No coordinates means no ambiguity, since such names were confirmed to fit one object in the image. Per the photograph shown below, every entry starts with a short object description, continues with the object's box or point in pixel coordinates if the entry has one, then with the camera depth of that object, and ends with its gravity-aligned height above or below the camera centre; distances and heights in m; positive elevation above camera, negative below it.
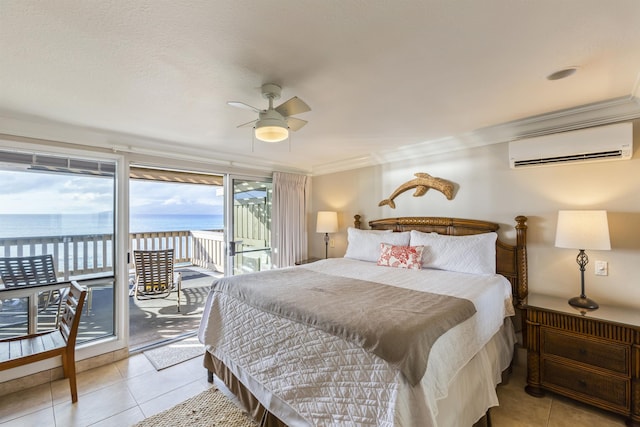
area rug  1.99 -1.47
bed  1.33 -0.71
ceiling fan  1.85 +0.69
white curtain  4.45 -0.04
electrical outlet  2.33 -0.44
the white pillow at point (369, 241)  3.40 -0.31
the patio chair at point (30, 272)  2.53 -0.51
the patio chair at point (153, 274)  4.10 -0.84
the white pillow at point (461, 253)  2.70 -0.37
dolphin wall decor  3.28 +0.38
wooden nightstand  1.91 -1.03
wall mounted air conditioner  2.20 +0.59
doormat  2.86 -1.48
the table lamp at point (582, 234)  2.12 -0.14
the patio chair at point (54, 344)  2.08 -1.02
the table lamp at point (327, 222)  4.31 -0.08
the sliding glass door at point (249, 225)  4.07 -0.13
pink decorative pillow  3.01 -0.45
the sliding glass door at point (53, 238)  2.56 -0.20
